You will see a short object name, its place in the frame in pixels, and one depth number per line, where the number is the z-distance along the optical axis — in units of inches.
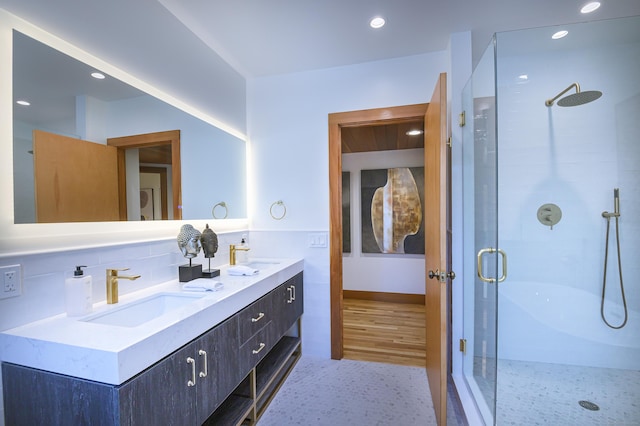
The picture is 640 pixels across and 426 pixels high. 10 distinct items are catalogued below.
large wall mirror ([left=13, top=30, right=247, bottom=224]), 41.1
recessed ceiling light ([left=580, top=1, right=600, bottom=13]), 64.6
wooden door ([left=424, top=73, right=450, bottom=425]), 59.7
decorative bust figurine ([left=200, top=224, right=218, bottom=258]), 66.8
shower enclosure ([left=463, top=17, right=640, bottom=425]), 71.3
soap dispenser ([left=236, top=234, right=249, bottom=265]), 91.5
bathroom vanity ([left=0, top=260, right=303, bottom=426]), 32.4
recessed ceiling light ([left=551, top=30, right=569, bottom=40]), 72.5
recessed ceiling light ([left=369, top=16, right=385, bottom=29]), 69.8
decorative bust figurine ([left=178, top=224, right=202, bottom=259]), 63.6
